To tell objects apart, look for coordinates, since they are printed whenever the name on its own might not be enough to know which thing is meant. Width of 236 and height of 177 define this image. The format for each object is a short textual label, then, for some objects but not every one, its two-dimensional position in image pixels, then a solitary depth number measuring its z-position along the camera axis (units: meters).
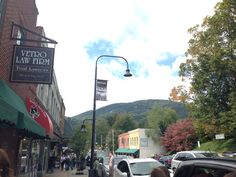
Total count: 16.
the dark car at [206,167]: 2.14
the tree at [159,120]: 43.95
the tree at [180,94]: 21.57
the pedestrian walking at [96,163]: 15.65
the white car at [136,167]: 8.19
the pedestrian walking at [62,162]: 23.85
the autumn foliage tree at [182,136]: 33.52
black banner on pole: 12.22
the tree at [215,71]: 17.94
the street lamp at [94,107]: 11.54
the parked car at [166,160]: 23.49
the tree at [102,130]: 84.38
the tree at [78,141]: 37.38
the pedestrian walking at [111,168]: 10.37
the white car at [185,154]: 12.32
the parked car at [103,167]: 13.72
